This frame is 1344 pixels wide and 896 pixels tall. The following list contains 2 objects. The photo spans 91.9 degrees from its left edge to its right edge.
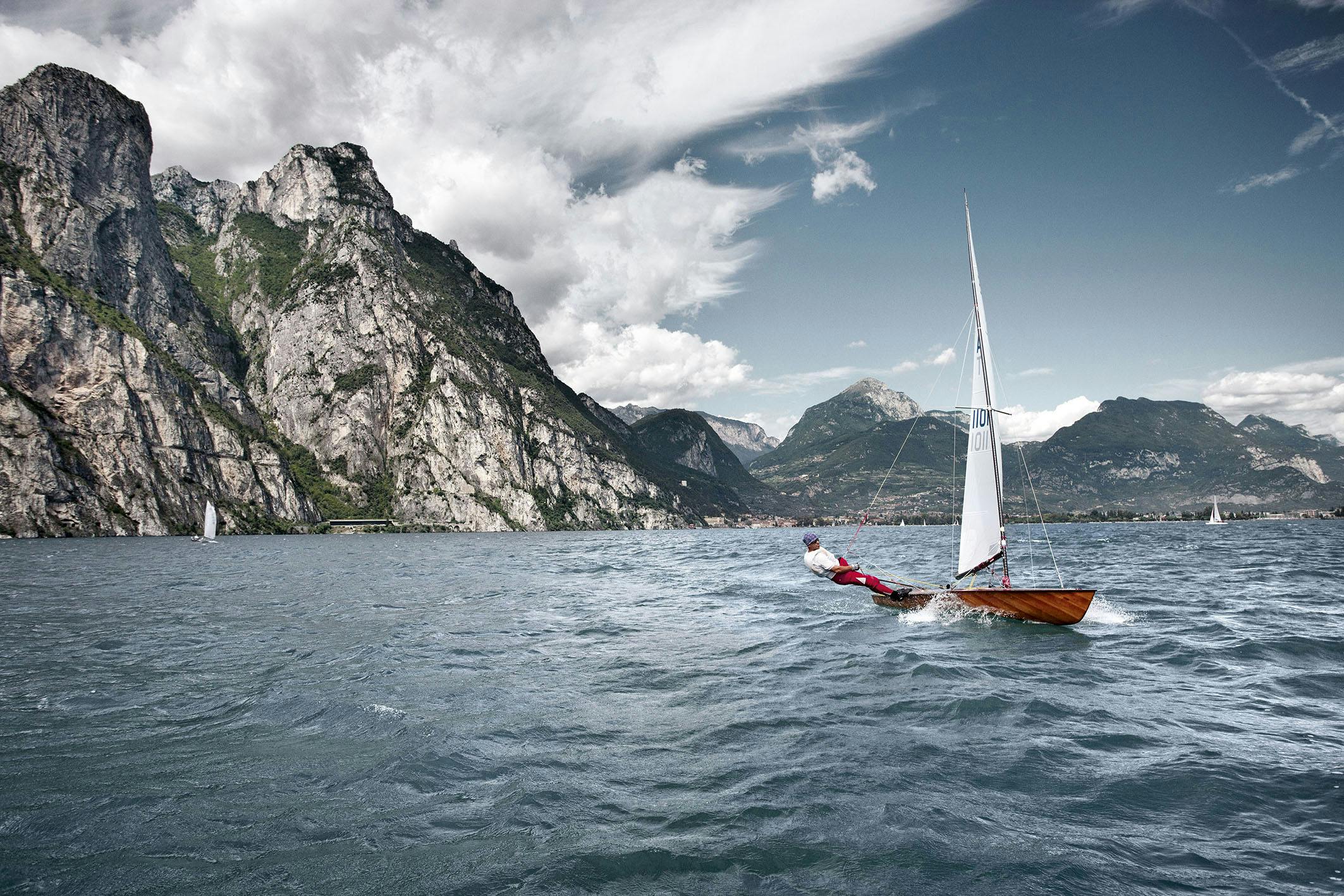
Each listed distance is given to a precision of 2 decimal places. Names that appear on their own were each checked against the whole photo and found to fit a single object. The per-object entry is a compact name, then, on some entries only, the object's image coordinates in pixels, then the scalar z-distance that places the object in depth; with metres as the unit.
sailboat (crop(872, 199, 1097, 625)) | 23.64
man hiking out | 23.00
